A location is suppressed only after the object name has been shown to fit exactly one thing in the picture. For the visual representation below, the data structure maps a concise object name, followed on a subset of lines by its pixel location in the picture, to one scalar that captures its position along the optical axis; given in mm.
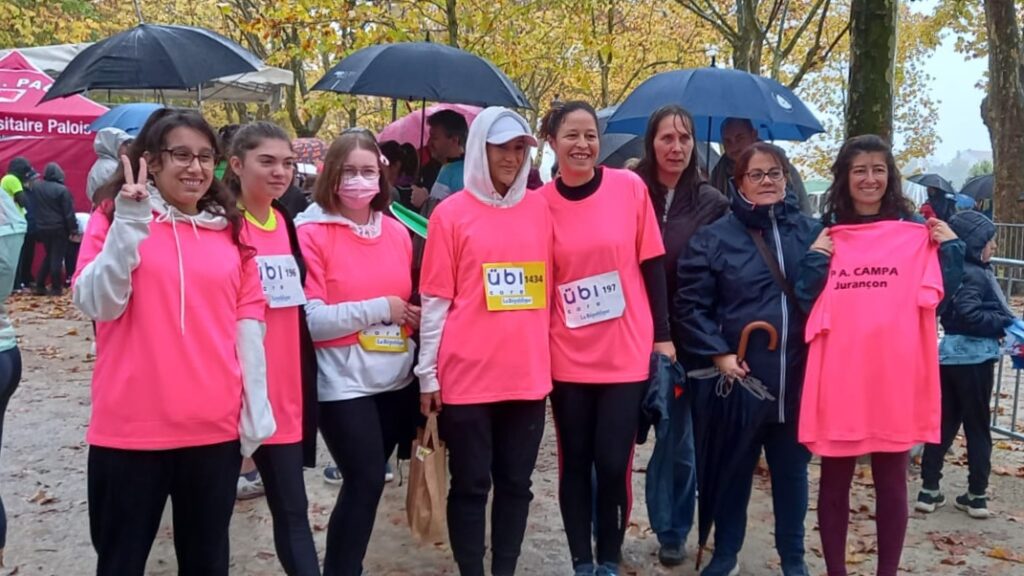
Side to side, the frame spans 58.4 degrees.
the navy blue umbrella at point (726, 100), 5508
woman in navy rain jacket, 3957
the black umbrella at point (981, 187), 18759
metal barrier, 6598
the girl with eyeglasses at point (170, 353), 2820
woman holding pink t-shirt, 3740
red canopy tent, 16219
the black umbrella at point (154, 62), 6449
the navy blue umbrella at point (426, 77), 5895
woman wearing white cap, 3750
